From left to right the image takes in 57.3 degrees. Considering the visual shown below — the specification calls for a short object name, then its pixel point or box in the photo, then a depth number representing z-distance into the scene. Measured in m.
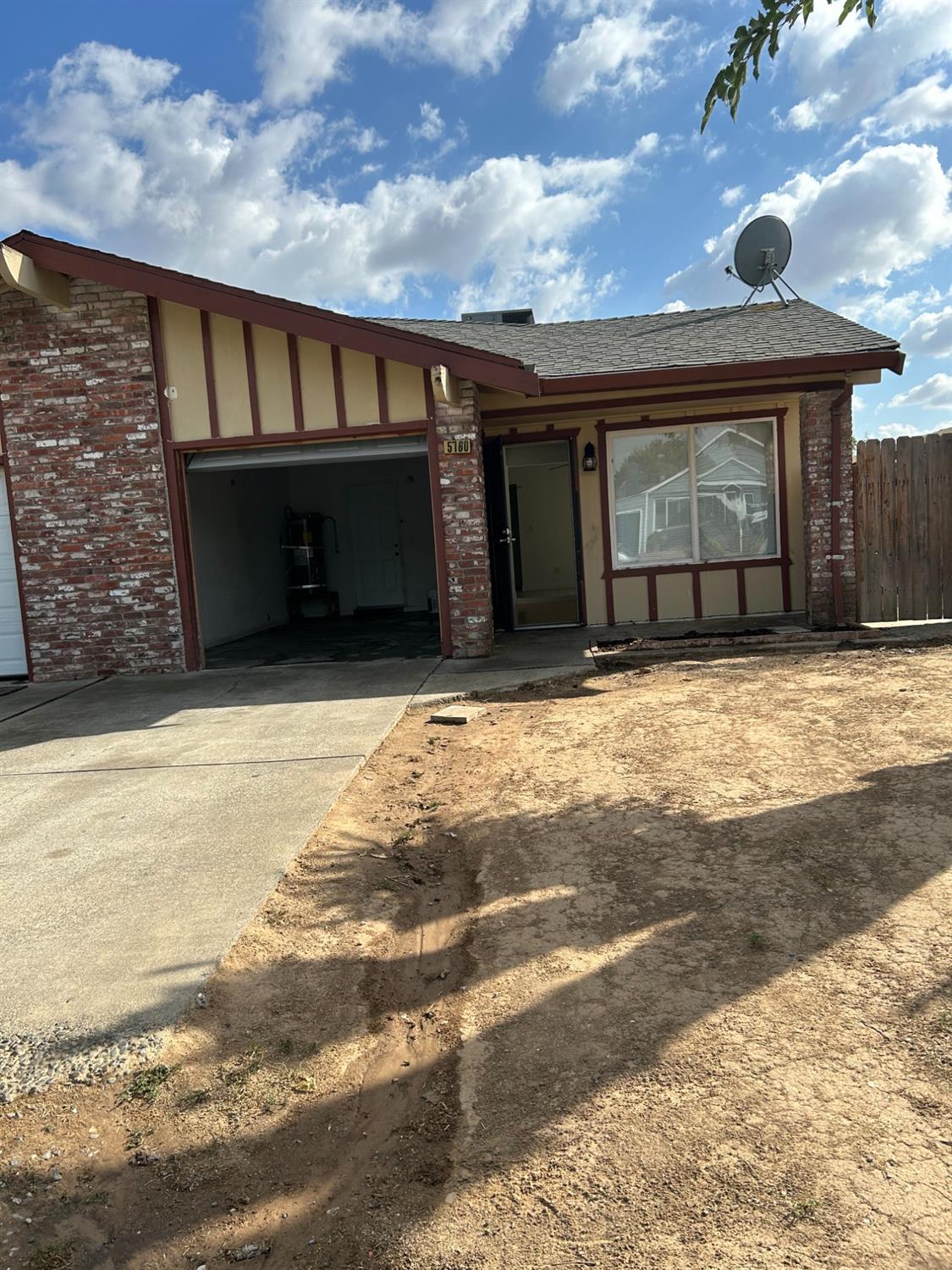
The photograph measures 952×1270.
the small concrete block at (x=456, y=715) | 6.47
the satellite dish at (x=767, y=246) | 12.30
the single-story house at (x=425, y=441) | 8.69
